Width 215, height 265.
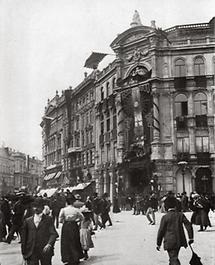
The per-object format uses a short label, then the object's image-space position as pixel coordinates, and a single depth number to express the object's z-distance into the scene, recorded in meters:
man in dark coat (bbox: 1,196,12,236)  14.55
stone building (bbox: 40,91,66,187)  62.47
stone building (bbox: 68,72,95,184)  50.16
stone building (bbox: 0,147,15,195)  69.62
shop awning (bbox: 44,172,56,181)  65.60
